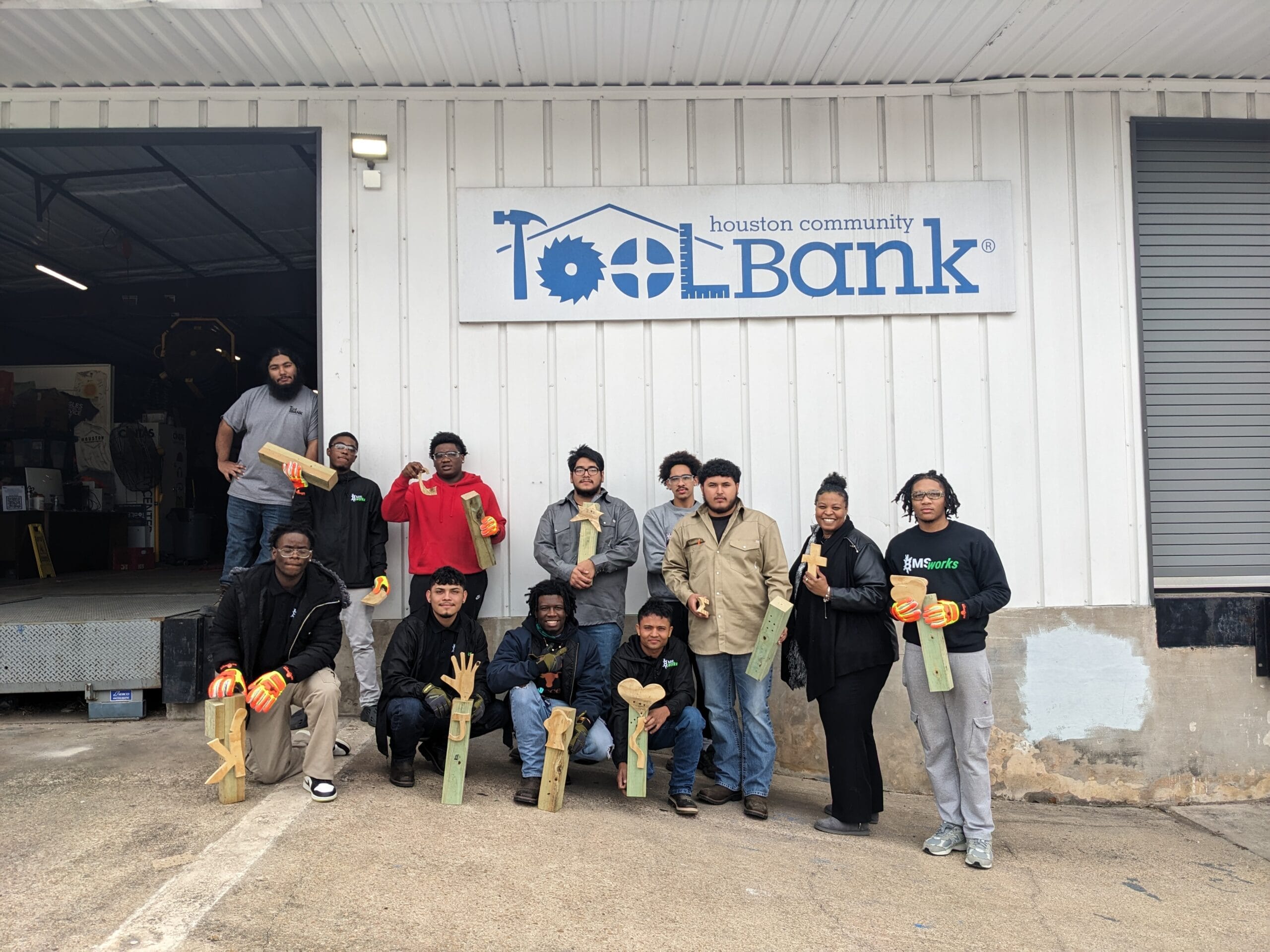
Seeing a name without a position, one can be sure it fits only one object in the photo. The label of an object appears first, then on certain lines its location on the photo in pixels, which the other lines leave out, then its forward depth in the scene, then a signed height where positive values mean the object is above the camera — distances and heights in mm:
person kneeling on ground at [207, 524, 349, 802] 4238 -685
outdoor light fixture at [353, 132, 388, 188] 5805 +2366
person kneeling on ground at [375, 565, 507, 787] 4449 -893
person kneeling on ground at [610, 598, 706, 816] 4598 -967
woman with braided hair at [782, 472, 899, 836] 4461 -755
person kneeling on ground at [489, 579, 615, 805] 4504 -904
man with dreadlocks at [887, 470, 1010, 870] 4145 -759
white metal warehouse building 5859 +1055
